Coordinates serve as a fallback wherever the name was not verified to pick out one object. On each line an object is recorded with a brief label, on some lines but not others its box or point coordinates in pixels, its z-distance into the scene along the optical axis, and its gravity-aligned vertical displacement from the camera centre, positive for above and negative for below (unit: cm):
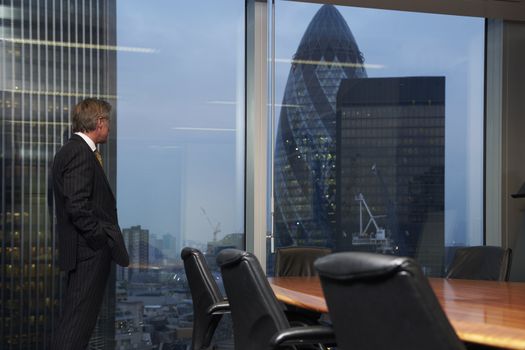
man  476 -39
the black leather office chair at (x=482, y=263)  526 -61
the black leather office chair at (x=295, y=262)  600 -66
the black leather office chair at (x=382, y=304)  158 -27
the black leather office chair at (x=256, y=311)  268 -49
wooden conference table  211 -51
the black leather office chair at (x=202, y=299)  388 -62
